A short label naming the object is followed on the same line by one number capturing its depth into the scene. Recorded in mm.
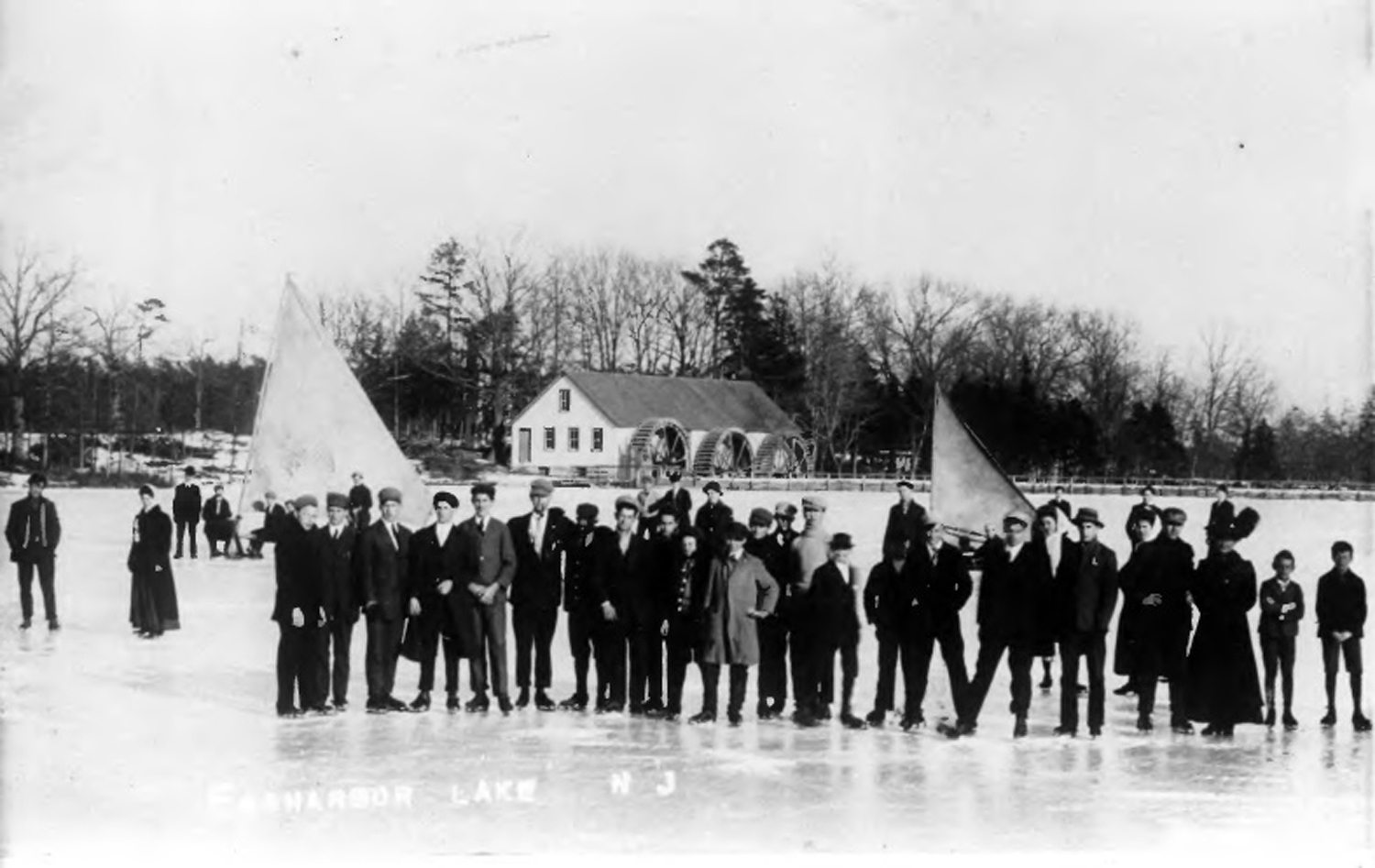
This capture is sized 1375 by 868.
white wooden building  52469
